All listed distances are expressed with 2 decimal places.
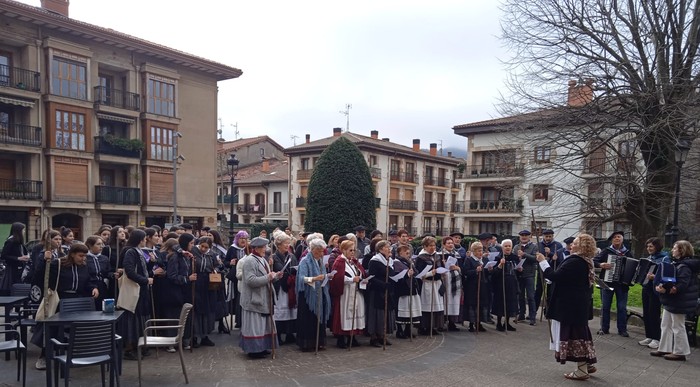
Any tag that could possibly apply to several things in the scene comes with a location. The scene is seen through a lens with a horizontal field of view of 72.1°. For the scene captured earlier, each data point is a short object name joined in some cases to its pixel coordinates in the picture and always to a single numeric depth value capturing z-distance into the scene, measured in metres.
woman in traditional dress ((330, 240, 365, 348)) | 8.43
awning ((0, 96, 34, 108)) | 26.50
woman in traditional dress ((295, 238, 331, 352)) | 8.08
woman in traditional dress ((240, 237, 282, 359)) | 7.50
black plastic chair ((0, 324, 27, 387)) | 5.93
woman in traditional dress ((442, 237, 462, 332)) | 9.88
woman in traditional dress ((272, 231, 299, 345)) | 8.56
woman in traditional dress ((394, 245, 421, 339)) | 9.03
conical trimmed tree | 25.12
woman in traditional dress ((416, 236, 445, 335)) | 9.38
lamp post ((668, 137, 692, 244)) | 11.22
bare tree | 13.63
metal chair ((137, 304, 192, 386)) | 6.25
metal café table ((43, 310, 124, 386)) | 5.49
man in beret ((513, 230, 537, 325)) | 10.43
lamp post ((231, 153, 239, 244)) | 20.97
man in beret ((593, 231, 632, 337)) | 9.52
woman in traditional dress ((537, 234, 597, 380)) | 6.66
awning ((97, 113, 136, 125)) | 30.88
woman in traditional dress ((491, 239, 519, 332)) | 10.10
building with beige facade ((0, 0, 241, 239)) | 27.58
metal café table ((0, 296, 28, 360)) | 6.98
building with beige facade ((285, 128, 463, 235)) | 49.19
